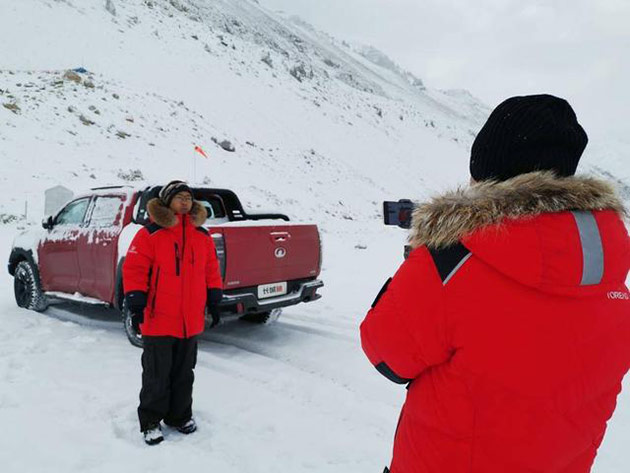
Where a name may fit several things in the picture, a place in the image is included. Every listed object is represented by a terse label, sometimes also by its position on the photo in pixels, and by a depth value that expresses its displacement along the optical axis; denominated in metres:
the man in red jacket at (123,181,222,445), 3.22
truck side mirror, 6.30
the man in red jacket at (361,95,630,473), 1.19
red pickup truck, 4.78
